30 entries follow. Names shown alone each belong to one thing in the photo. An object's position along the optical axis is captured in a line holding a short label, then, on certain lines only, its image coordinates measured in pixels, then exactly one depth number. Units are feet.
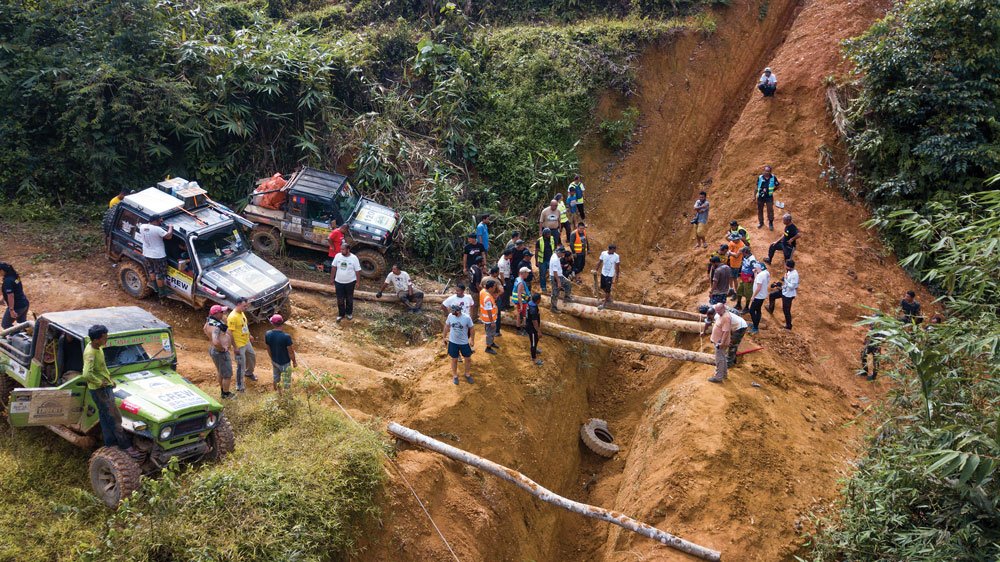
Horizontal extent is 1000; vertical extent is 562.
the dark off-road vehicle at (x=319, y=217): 50.90
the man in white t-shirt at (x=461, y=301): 37.99
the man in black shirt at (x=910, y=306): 42.11
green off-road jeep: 26.50
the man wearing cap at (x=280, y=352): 33.55
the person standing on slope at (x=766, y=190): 54.49
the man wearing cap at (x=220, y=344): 32.91
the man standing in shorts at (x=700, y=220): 55.47
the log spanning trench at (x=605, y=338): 41.47
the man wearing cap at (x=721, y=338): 38.60
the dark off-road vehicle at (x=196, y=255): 41.37
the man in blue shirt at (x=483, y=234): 50.16
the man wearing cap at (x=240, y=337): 34.68
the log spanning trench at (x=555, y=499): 30.53
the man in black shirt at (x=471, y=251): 46.18
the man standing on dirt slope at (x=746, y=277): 45.14
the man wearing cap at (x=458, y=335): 36.58
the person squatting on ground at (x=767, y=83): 66.74
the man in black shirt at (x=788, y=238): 48.11
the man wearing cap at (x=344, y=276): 43.83
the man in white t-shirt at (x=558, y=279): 44.91
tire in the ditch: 42.45
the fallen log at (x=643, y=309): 46.83
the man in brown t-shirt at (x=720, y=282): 44.52
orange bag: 52.26
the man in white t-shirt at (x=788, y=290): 44.42
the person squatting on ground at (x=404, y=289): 47.29
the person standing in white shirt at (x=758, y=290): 43.37
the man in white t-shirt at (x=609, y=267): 46.29
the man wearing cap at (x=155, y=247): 41.01
